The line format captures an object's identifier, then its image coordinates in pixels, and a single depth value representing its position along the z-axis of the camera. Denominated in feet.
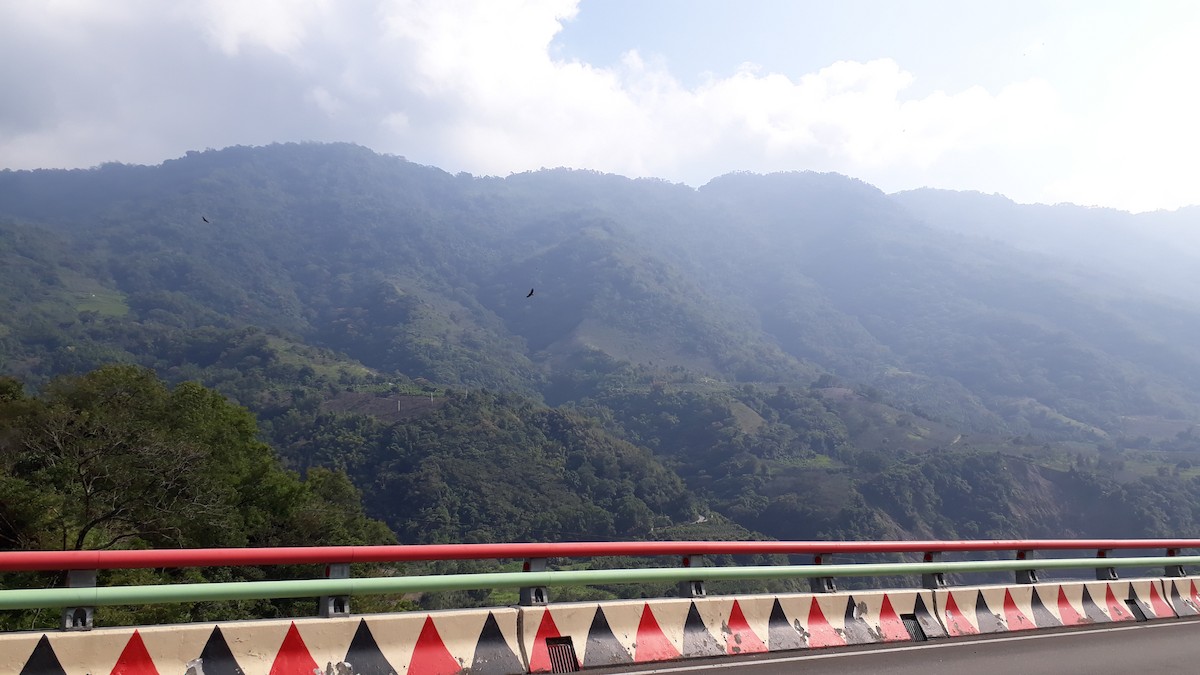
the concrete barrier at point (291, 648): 18.01
